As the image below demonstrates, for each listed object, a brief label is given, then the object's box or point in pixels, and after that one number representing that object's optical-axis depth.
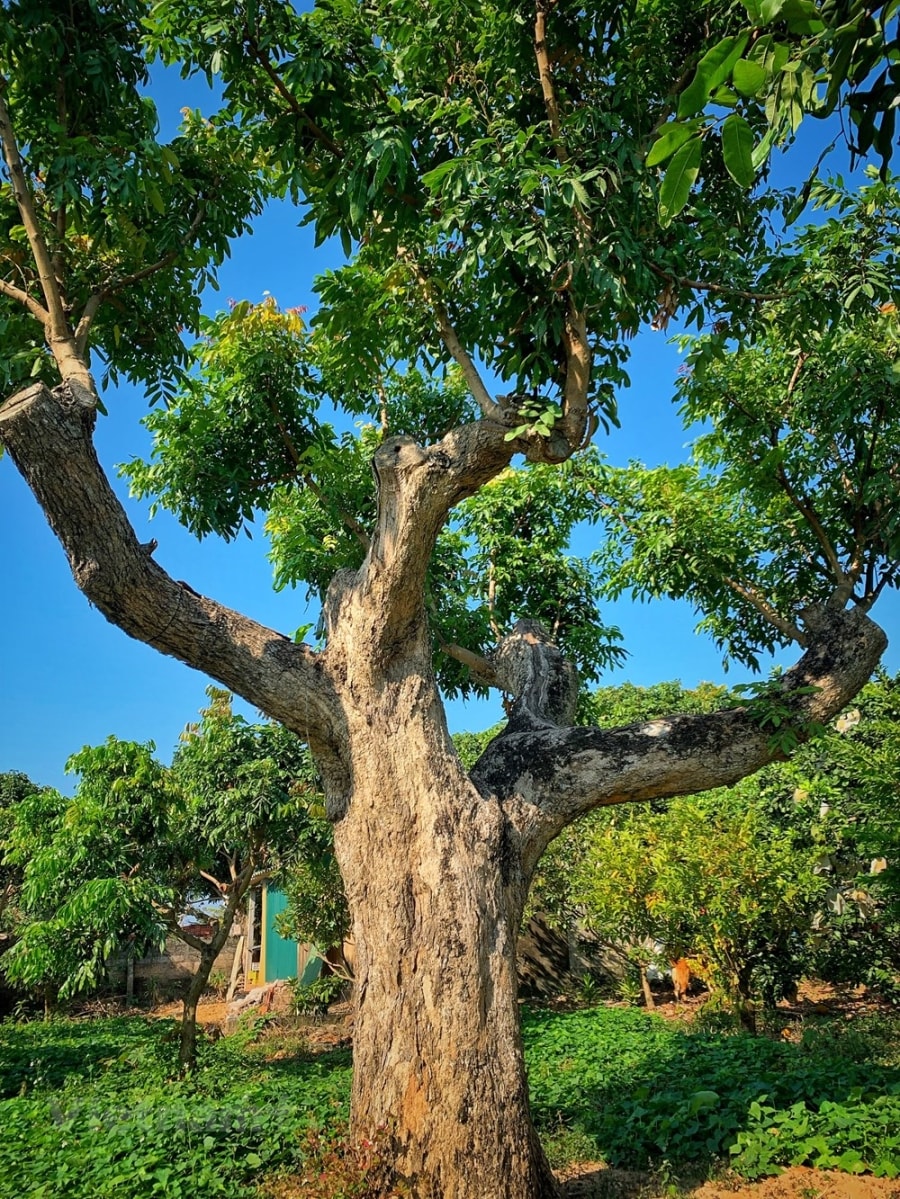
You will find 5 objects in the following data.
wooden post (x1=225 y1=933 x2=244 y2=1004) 15.86
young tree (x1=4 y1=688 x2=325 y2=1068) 8.01
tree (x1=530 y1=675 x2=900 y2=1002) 8.57
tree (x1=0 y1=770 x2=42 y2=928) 15.73
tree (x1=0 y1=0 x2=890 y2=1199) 3.64
